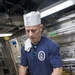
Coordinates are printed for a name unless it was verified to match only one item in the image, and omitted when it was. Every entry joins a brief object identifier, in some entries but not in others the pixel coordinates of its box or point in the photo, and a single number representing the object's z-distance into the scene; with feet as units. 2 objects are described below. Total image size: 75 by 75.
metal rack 17.67
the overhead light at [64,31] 10.82
